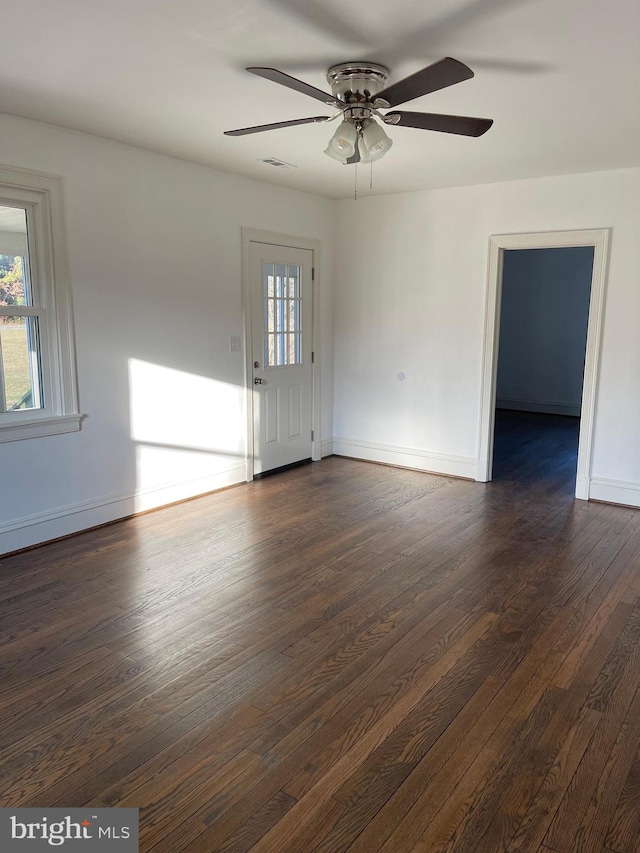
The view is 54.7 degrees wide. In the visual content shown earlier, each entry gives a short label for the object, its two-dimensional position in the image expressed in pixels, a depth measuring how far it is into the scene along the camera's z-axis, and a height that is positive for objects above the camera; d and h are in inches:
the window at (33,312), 149.5 +0.0
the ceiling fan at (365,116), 106.5 +35.8
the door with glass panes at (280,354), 220.5 -14.6
